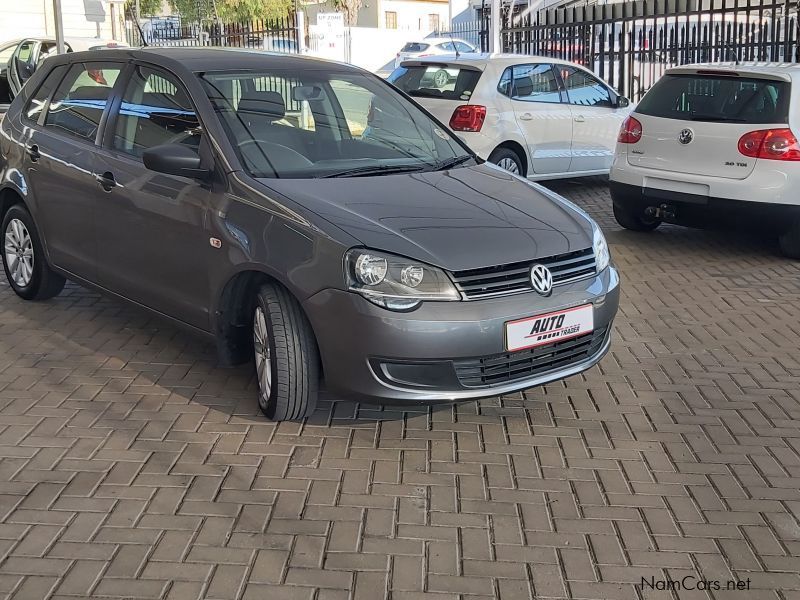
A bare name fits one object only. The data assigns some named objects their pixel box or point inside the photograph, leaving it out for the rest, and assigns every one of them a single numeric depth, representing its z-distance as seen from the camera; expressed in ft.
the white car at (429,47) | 100.89
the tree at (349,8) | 128.44
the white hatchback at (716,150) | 25.35
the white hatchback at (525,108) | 33.60
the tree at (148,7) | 133.49
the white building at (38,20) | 85.66
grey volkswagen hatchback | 13.66
